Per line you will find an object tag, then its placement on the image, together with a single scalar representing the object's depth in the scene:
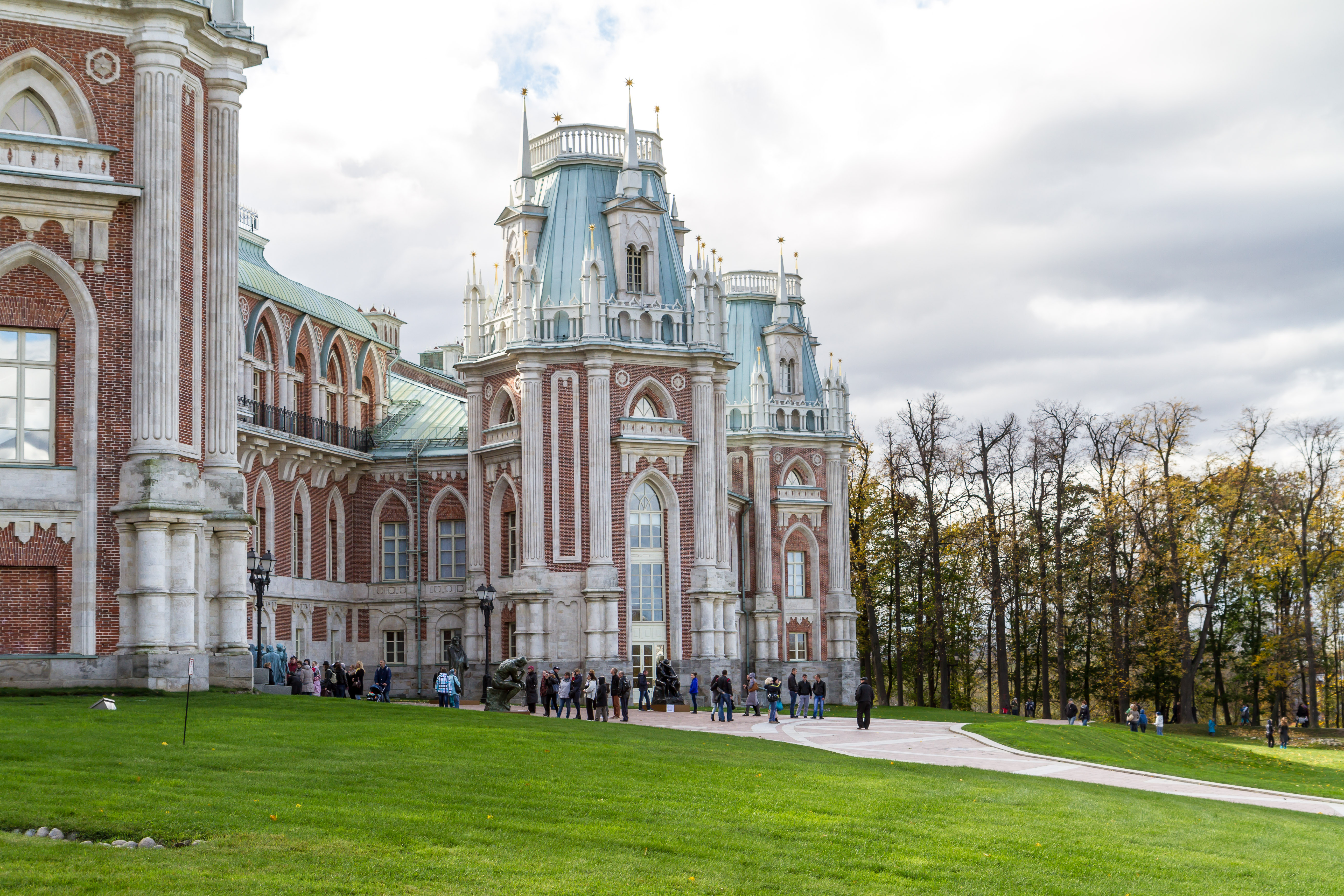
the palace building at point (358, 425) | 25.42
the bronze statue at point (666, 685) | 44.31
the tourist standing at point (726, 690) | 37.62
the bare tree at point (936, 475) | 60.56
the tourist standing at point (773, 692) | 38.59
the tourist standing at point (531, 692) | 34.38
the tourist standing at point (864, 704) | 35.66
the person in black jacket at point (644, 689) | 41.00
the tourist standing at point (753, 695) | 44.84
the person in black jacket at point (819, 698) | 41.00
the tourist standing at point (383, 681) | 40.94
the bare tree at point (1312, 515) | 52.69
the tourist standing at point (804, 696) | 41.88
